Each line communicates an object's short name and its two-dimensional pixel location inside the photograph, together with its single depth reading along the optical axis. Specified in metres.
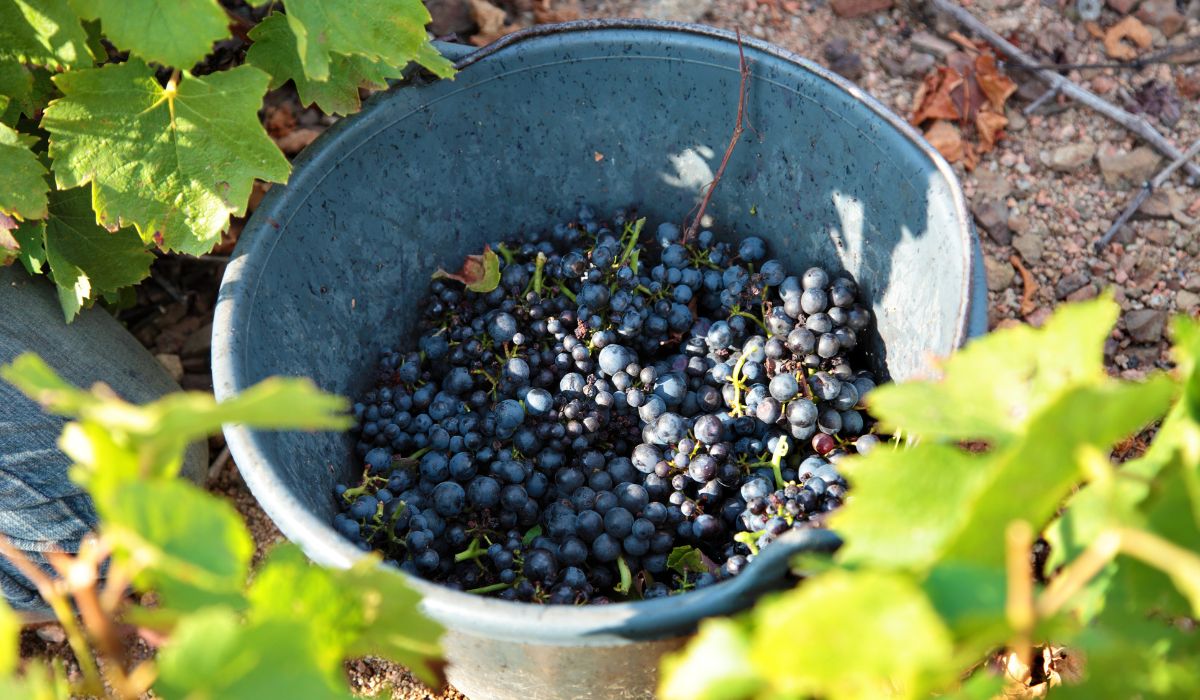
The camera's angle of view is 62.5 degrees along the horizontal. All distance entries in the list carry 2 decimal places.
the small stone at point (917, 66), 2.47
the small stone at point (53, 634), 1.92
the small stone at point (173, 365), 2.19
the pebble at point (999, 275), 2.21
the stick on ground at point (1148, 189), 2.24
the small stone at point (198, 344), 2.24
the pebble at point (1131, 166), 2.30
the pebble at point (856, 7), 2.54
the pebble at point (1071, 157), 2.33
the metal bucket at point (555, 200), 1.38
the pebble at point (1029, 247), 2.23
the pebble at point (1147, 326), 2.11
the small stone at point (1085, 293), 2.19
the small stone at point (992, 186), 2.31
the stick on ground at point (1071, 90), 2.31
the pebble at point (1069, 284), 2.20
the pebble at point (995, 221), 2.27
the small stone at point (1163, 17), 2.46
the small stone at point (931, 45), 2.47
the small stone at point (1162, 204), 2.25
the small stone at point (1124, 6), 2.49
